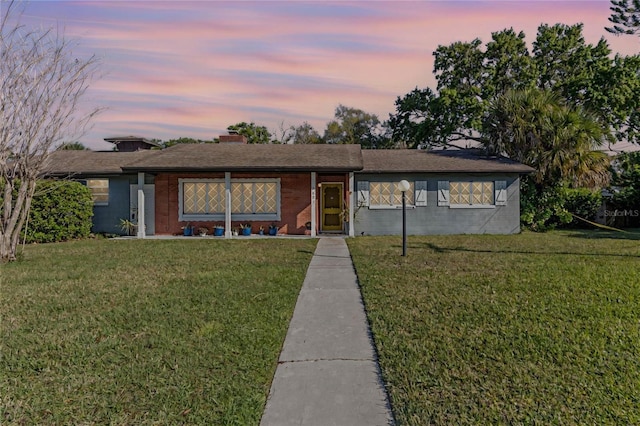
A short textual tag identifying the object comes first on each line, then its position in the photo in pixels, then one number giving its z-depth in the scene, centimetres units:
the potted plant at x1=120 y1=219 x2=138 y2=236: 1518
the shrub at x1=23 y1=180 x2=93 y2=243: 1323
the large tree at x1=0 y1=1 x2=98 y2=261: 875
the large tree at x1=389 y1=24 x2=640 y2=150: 1906
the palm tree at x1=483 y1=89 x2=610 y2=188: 1545
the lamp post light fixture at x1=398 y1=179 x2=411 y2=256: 959
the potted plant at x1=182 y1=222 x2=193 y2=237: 1491
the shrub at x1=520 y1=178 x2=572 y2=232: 1664
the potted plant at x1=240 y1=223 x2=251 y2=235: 1488
